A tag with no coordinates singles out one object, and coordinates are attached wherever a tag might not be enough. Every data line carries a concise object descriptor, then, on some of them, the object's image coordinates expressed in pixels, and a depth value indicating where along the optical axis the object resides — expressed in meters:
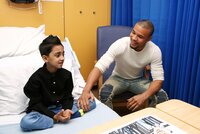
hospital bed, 1.37
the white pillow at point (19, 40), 1.87
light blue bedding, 1.30
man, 1.79
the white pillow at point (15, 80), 1.52
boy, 1.38
